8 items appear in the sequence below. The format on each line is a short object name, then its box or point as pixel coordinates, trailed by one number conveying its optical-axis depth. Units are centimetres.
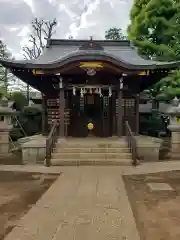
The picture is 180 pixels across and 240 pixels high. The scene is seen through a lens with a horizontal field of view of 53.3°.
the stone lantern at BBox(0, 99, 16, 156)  862
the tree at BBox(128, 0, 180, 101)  1085
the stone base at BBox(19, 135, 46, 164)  736
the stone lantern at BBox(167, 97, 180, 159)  872
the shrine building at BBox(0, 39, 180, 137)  780
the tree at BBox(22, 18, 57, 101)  2338
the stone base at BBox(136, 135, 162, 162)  762
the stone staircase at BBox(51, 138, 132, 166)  673
